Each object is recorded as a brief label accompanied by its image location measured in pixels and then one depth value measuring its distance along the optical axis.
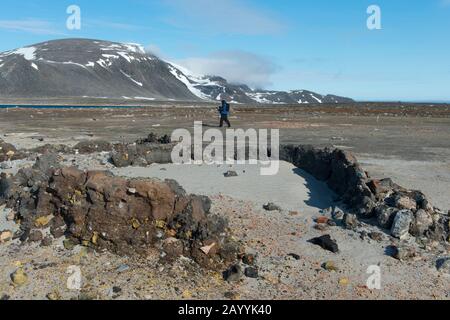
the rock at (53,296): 5.96
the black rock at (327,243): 7.26
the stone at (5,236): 7.50
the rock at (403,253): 7.01
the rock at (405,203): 8.12
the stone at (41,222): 7.69
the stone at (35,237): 7.38
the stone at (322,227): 8.04
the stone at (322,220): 8.37
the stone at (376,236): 7.61
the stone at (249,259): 6.87
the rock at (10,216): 8.12
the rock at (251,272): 6.53
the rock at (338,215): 8.54
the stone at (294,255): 7.02
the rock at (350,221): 8.08
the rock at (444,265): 6.67
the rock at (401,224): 7.61
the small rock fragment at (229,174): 10.77
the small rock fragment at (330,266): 6.73
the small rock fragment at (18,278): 6.26
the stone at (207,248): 6.89
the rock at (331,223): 8.26
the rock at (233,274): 6.44
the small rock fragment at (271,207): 8.84
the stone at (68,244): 7.17
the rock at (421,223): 7.66
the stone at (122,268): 6.59
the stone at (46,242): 7.26
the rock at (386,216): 7.91
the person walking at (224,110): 26.55
